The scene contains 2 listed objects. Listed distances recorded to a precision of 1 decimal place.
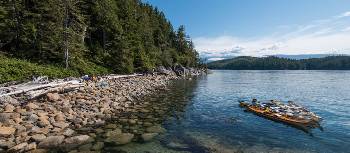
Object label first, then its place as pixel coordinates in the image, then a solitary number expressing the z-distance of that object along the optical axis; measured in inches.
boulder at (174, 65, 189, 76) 3600.1
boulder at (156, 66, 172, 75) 3033.5
